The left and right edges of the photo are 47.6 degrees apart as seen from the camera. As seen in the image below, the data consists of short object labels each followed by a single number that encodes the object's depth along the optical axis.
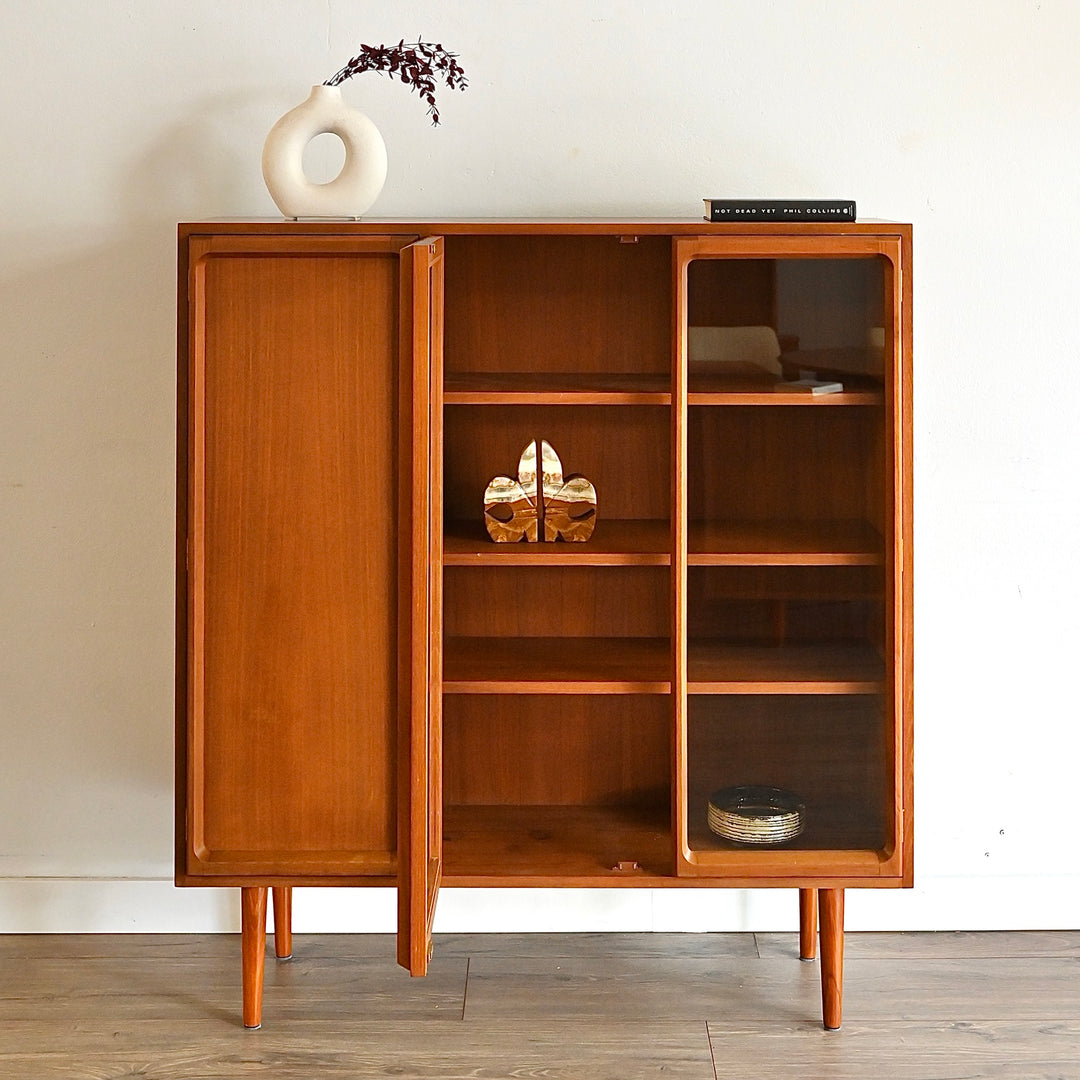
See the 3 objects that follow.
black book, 1.96
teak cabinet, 1.85
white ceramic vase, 2.05
